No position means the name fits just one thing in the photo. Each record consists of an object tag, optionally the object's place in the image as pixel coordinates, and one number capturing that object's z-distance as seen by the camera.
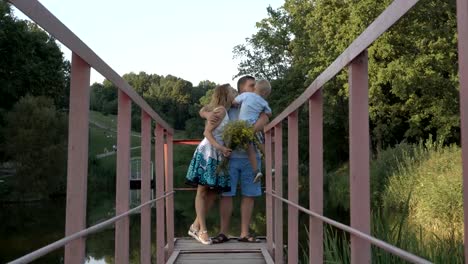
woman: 5.20
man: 5.31
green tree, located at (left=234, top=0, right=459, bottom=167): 22.48
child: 5.23
